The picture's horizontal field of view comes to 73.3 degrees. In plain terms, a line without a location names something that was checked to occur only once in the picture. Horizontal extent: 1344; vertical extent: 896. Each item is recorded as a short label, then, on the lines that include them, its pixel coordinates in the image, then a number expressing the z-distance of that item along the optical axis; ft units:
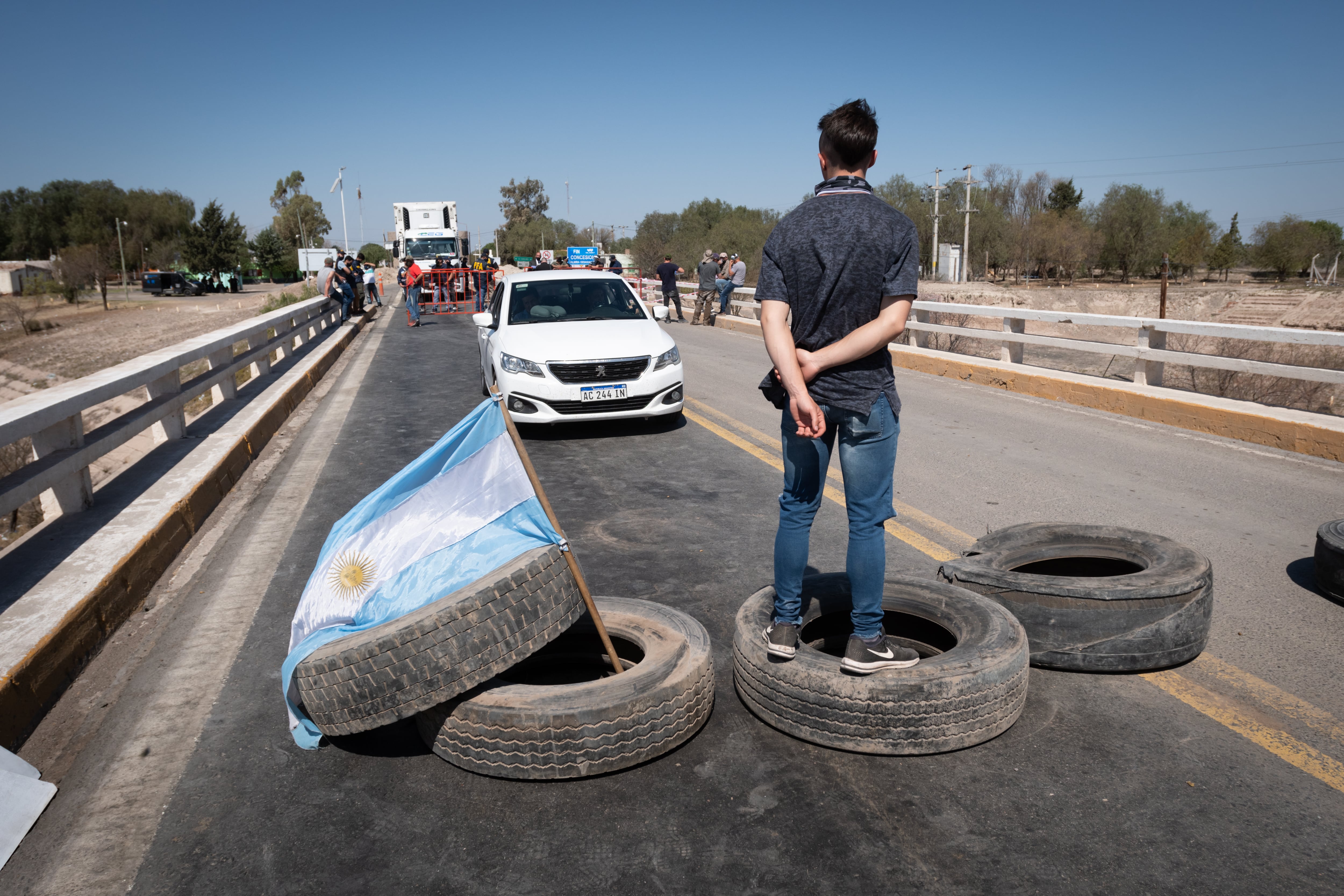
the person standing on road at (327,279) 77.66
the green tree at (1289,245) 239.50
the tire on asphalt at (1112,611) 11.72
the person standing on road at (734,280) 84.23
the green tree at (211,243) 257.96
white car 29.30
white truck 139.64
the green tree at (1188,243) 254.06
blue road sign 164.86
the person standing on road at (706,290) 81.30
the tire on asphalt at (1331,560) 14.20
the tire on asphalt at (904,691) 9.85
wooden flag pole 10.26
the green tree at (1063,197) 293.84
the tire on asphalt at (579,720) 9.43
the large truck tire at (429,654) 9.35
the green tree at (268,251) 327.88
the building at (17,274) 249.14
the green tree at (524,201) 487.20
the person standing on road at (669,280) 85.15
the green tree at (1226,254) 259.62
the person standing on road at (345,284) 81.82
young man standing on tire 9.77
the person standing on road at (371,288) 108.99
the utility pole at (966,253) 246.68
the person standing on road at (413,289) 85.71
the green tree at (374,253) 519.60
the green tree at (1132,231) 256.93
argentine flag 10.37
